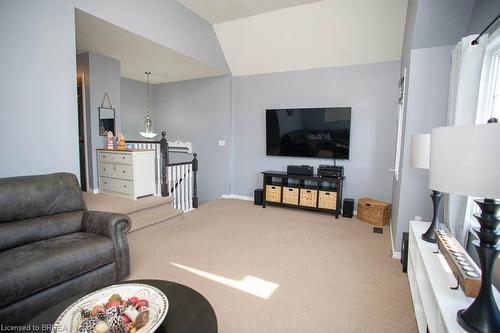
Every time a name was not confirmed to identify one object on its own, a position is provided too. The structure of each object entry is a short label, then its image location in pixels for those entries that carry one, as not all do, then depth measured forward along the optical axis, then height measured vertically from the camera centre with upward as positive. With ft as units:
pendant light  18.16 +1.35
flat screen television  14.92 +0.84
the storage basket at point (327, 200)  14.51 -3.06
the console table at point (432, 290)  4.12 -2.56
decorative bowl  3.69 -2.67
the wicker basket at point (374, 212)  13.24 -3.39
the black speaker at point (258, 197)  16.87 -3.46
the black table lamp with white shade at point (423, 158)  6.87 -0.26
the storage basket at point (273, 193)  15.97 -3.03
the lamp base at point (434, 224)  6.83 -2.06
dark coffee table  3.89 -2.82
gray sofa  5.57 -2.77
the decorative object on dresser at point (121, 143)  14.15 -0.13
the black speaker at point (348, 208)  14.48 -3.48
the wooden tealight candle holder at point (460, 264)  4.35 -2.17
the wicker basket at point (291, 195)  15.41 -3.05
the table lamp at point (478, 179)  3.29 -0.40
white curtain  6.75 +1.47
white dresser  12.92 -1.65
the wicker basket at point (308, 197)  14.93 -3.03
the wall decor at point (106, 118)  15.35 +1.33
